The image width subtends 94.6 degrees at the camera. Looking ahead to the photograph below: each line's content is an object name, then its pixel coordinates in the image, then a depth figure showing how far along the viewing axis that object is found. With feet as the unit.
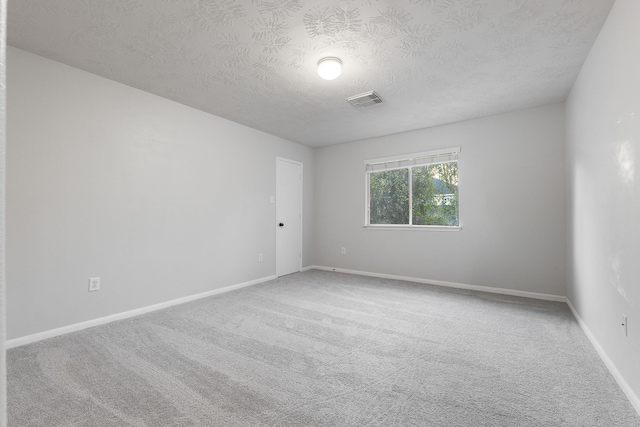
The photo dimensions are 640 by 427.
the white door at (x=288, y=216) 16.44
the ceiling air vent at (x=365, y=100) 10.80
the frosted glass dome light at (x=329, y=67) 8.32
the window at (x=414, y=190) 14.43
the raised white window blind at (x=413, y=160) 14.23
